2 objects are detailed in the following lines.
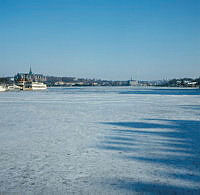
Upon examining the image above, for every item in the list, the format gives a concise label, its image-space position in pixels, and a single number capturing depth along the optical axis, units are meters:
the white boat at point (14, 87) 80.31
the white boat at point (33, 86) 78.22
